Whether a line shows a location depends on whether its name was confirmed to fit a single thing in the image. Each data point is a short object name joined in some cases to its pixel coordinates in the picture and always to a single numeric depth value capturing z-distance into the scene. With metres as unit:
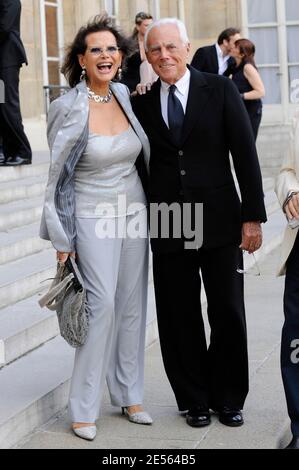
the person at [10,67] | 9.52
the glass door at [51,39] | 13.65
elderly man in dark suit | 5.00
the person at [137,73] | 9.05
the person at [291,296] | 4.70
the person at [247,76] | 11.33
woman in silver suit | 4.87
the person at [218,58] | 11.41
